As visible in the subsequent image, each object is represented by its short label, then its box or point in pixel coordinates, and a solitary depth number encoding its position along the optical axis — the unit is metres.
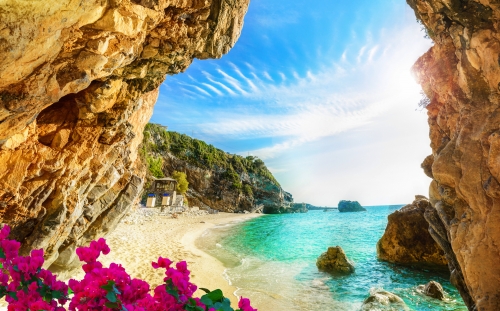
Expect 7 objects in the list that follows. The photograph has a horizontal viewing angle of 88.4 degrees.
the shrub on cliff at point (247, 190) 85.12
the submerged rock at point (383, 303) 10.27
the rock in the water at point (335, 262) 15.73
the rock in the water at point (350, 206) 129.00
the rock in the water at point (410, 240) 17.27
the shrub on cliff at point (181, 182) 57.73
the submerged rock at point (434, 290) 11.86
